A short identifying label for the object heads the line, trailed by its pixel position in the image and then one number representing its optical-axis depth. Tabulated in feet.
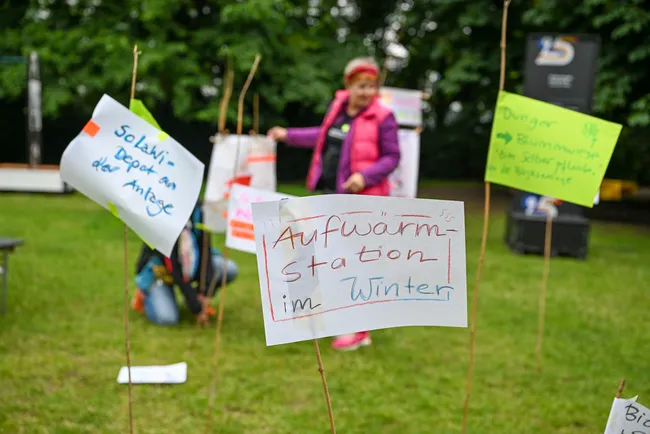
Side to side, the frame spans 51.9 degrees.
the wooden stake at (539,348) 11.68
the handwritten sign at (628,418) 5.09
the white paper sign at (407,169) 18.03
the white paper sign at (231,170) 12.76
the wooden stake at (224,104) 9.55
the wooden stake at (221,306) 8.02
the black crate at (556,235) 23.98
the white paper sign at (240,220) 11.14
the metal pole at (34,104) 25.67
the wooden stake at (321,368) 5.70
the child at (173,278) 13.03
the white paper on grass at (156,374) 10.11
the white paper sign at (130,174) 6.32
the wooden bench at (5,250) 12.27
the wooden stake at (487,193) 7.51
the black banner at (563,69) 24.03
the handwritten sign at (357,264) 5.24
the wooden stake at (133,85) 6.24
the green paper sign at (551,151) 8.98
